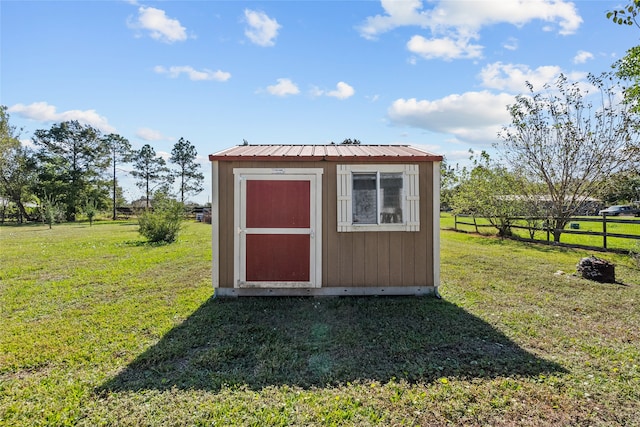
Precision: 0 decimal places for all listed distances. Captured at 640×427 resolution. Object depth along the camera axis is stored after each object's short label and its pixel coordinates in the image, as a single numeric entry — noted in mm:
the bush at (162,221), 11250
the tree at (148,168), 35719
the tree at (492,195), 12711
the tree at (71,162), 28641
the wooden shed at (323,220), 5027
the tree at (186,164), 37219
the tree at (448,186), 17000
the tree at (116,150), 33625
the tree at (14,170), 26953
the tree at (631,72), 8328
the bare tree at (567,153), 10500
